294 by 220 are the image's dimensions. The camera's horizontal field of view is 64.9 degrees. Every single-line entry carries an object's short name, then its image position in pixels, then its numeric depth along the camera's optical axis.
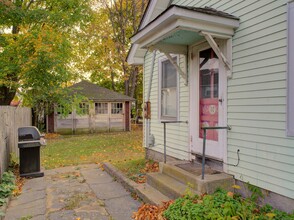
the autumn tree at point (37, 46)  10.73
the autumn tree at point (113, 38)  20.42
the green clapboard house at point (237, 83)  3.02
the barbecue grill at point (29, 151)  5.69
